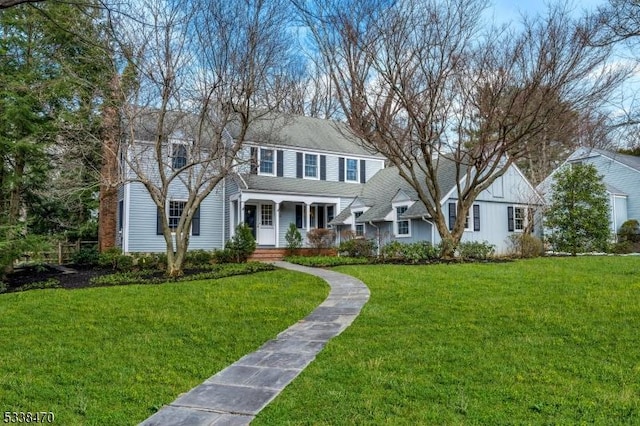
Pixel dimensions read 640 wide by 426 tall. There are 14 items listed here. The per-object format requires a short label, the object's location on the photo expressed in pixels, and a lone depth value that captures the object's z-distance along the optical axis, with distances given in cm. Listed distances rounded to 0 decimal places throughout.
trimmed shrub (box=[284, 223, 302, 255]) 1975
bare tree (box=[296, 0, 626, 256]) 1342
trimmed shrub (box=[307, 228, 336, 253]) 2009
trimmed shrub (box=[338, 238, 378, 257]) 1836
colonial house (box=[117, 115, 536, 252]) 1867
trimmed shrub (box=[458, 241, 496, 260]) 1563
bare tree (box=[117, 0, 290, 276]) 1176
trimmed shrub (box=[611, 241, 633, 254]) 1947
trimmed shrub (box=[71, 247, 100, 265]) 1692
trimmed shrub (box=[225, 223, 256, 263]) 1759
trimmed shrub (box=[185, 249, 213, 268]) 1608
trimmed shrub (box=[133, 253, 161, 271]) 1528
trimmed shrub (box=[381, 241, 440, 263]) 1534
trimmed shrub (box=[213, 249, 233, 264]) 1716
